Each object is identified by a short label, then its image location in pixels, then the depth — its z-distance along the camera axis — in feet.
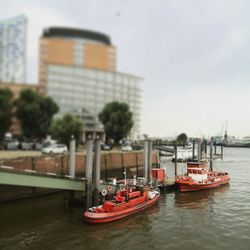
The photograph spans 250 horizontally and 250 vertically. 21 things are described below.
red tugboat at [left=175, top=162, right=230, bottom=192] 141.18
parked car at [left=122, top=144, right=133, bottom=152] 259.60
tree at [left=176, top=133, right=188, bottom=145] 448.70
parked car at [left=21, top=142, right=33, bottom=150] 232.39
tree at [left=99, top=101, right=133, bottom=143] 310.45
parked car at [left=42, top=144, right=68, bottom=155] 187.36
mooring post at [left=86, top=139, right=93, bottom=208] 97.86
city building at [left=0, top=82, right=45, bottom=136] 274.57
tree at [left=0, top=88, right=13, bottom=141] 200.95
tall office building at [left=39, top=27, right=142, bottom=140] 274.98
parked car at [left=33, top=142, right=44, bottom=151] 236.41
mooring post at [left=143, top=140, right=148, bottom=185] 128.66
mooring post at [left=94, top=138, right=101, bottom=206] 99.75
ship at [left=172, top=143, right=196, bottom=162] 281.95
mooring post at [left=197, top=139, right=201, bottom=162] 181.84
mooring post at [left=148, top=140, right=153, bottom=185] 131.95
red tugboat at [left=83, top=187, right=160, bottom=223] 90.33
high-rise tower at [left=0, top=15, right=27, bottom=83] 518.58
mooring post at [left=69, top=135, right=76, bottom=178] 117.26
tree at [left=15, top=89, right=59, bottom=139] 246.47
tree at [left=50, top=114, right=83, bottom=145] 237.25
